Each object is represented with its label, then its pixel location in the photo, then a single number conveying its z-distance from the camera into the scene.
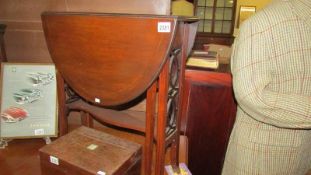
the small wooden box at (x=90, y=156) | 0.96
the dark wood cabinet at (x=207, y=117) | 1.35
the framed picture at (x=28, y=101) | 1.42
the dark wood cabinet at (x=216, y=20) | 5.00
